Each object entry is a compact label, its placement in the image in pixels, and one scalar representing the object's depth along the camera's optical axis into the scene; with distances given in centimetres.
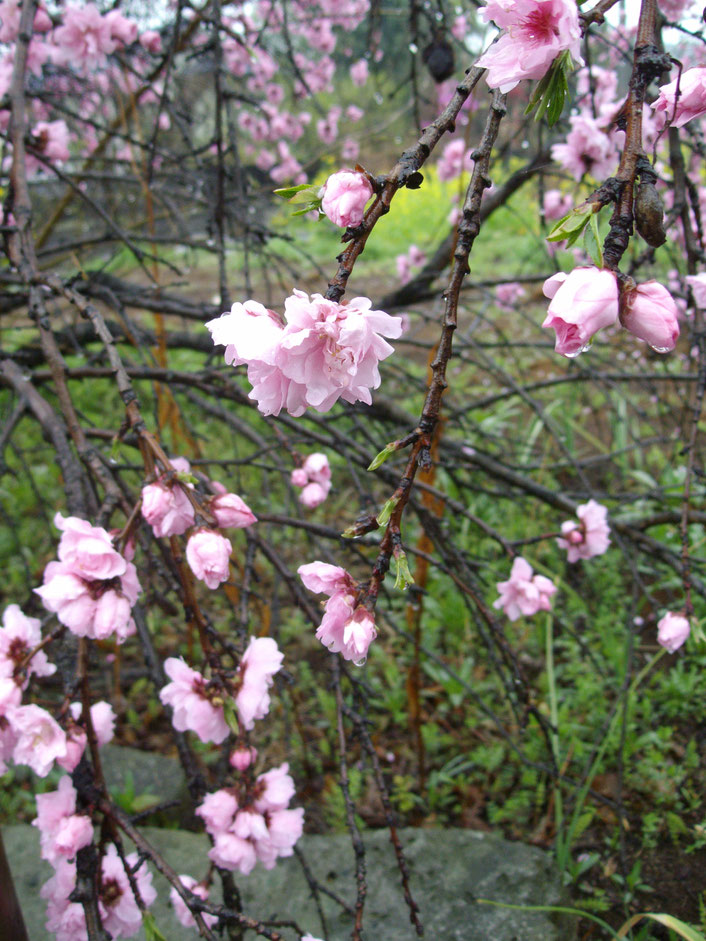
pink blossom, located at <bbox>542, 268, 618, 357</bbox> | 44
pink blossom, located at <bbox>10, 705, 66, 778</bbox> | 71
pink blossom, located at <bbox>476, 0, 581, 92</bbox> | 48
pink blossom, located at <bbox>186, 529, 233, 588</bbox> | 69
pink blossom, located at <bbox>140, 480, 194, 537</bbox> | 69
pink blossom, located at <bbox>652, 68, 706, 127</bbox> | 55
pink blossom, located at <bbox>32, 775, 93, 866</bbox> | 73
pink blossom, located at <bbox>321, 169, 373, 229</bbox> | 49
